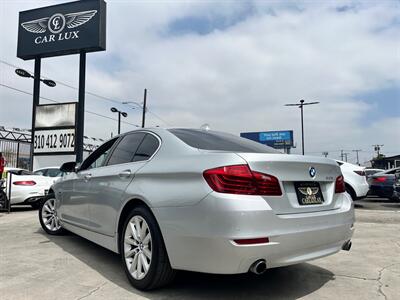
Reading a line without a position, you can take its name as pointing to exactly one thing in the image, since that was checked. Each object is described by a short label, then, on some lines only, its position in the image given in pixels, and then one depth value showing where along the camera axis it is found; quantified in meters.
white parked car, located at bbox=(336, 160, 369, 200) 10.38
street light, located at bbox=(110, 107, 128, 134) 30.42
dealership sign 19.81
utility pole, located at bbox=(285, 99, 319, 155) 31.85
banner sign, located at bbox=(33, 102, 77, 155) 18.83
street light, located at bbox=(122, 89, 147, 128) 32.12
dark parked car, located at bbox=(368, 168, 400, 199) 13.48
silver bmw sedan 2.92
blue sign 65.12
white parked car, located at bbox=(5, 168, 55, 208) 10.08
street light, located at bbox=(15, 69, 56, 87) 18.27
